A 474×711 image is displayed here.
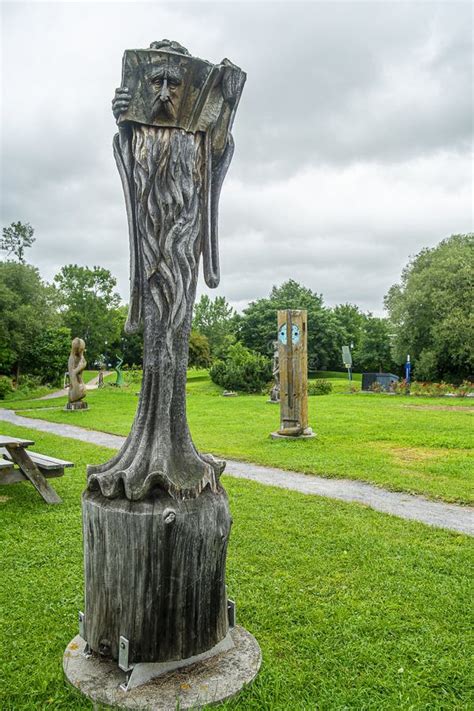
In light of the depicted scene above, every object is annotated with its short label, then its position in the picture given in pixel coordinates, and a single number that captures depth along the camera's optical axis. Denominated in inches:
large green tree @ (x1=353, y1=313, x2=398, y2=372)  1815.9
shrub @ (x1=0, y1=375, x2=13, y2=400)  984.3
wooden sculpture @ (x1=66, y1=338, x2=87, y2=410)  686.5
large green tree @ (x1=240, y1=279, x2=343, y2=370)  1533.0
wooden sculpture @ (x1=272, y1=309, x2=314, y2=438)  429.1
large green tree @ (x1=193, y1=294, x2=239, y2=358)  2294.5
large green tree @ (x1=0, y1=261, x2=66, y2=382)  1035.3
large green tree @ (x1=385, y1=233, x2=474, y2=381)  1117.7
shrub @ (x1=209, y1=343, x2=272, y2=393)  1031.0
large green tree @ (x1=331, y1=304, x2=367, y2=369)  1684.3
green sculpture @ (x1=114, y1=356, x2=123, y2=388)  1224.8
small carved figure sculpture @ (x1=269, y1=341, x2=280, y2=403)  802.8
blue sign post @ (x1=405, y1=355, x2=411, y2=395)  1133.7
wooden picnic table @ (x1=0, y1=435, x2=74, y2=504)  249.3
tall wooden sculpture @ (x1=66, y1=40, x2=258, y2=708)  107.3
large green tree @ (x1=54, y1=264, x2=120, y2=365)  1806.1
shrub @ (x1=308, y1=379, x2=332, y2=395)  997.8
